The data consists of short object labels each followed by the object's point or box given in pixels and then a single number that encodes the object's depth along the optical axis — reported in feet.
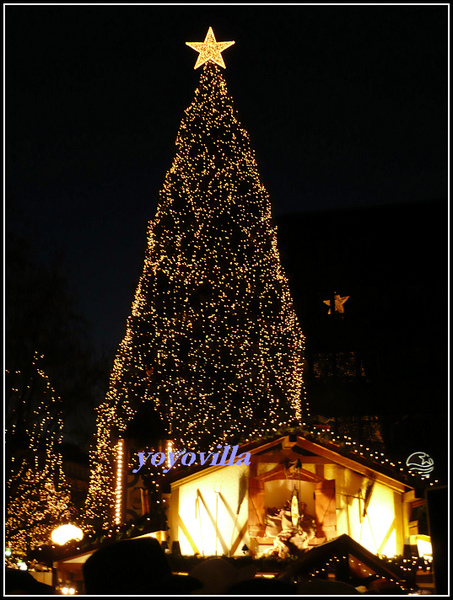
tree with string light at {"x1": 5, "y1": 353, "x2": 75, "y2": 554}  58.75
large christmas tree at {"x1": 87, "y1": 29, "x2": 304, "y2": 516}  61.57
